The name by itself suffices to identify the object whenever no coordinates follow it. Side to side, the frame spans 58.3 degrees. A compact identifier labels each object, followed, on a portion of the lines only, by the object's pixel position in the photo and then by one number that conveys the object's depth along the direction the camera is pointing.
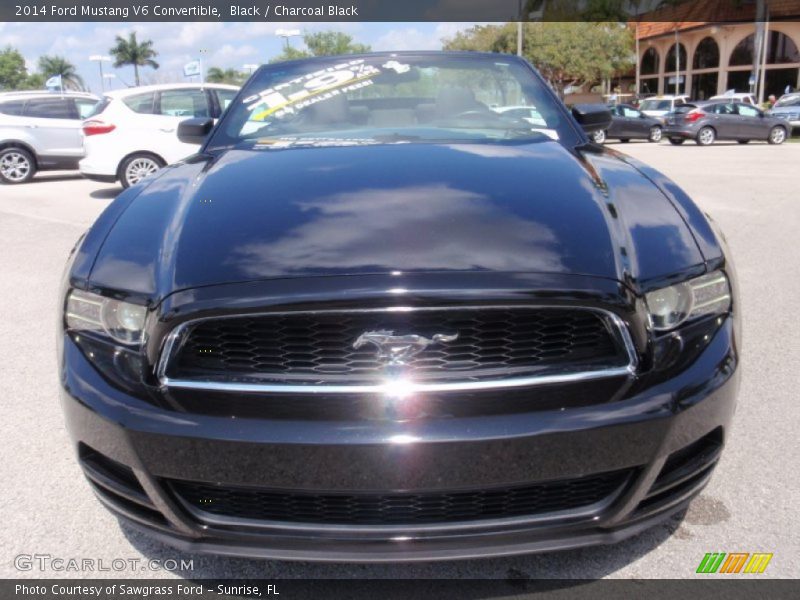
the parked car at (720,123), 22.33
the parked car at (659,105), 27.70
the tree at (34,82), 71.82
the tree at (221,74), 80.49
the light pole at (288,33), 37.00
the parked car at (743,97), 31.52
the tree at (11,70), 70.38
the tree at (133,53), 78.81
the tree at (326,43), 55.03
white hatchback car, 10.68
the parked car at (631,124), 24.64
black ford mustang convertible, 1.68
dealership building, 45.31
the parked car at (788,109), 26.83
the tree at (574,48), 46.19
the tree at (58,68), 82.19
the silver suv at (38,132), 13.27
